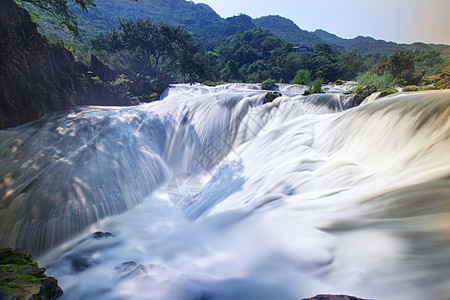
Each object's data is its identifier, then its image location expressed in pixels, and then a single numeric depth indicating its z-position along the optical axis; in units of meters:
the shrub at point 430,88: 6.80
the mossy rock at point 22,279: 1.39
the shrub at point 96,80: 12.61
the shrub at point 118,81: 14.80
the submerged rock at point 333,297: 1.23
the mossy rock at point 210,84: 21.74
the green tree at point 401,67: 12.51
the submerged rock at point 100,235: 3.82
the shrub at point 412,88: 7.49
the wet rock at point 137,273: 2.51
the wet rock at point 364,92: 6.90
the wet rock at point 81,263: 3.03
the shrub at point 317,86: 10.28
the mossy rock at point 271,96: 8.58
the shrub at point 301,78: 25.17
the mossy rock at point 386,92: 6.03
